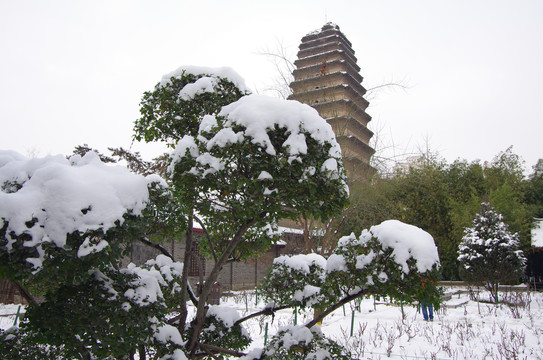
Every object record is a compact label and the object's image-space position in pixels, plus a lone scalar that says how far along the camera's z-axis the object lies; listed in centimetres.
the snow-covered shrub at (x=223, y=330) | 413
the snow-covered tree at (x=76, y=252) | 205
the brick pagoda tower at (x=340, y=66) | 3069
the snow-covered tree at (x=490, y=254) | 1488
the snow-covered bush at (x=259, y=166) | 282
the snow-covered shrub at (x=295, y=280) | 407
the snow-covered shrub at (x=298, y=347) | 326
